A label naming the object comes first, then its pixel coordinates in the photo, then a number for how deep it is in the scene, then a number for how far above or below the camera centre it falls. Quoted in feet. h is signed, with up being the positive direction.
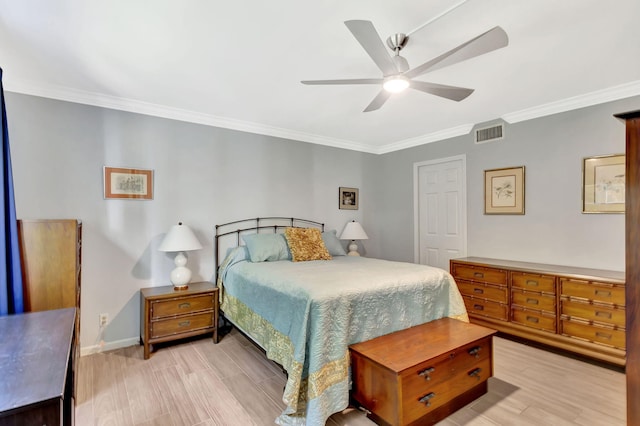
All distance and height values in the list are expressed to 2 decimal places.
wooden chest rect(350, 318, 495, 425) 5.98 -3.44
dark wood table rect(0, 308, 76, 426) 2.99 -1.89
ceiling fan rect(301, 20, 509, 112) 5.31 +2.92
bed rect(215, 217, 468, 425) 6.36 -2.41
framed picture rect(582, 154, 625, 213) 9.51 +0.69
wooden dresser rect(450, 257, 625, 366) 8.62 -3.07
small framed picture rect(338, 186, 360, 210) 15.98 +0.57
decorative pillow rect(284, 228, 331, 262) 11.62 -1.36
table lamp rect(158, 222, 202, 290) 10.09 -1.16
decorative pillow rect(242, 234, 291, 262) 11.16 -1.38
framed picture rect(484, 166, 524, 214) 11.79 +0.64
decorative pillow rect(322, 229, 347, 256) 13.44 -1.53
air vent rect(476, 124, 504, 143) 12.28 +2.99
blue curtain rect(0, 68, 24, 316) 6.48 -0.54
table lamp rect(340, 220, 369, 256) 15.10 -1.23
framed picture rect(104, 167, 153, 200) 10.05 +0.95
